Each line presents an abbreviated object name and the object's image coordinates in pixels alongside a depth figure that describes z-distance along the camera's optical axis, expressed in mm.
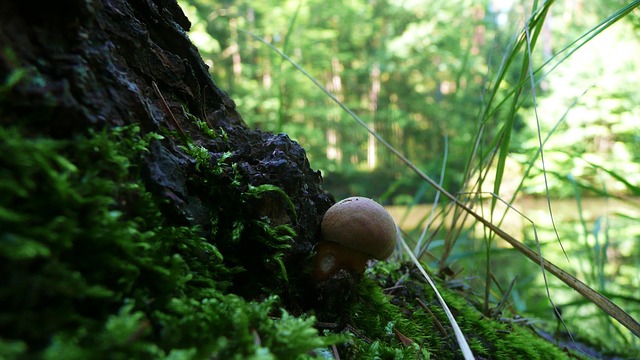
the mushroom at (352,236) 209
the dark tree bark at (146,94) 134
